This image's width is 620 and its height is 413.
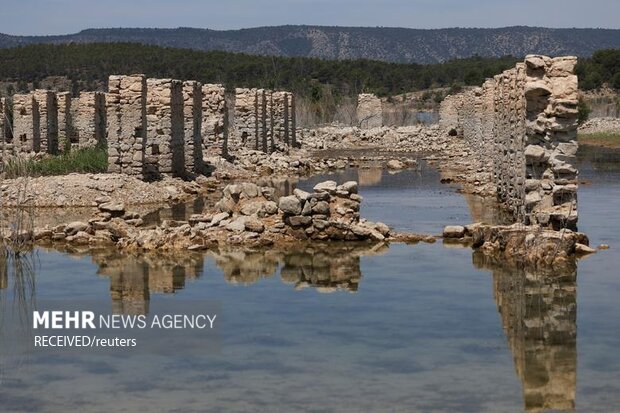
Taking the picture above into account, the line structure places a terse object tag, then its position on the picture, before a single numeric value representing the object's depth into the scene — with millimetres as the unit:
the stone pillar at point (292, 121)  50000
